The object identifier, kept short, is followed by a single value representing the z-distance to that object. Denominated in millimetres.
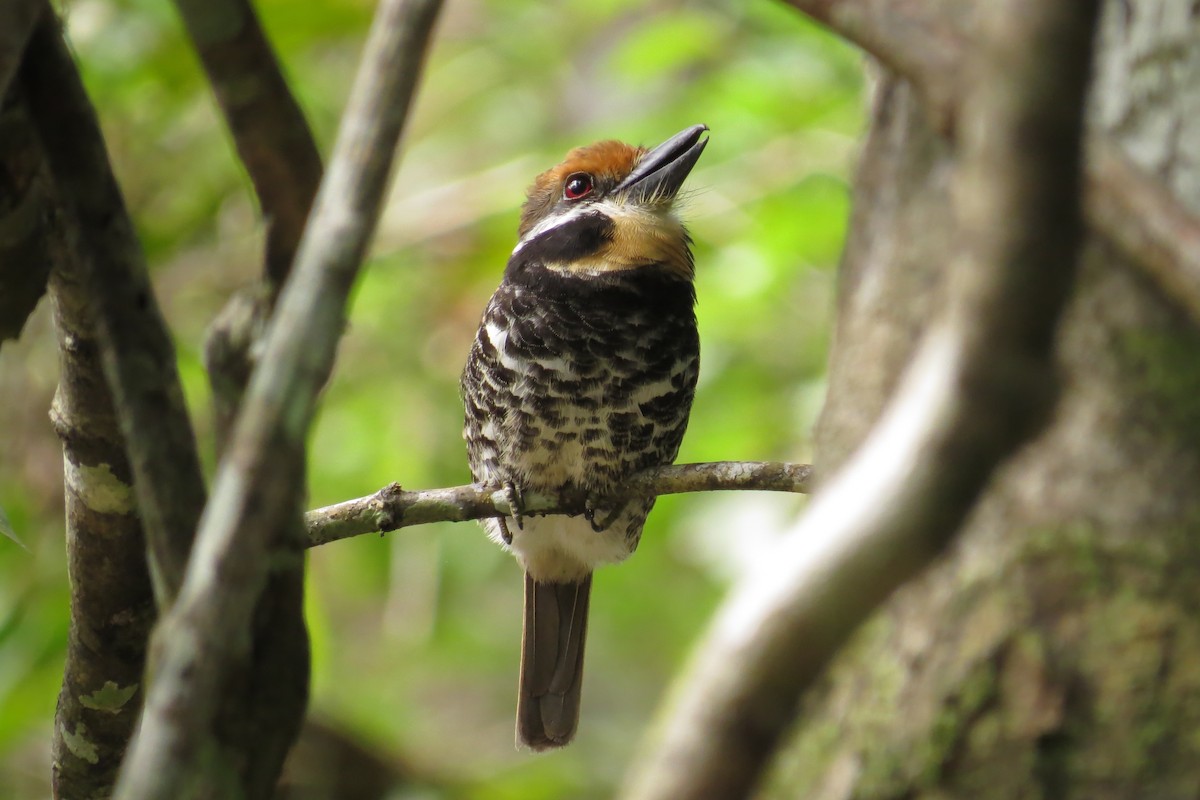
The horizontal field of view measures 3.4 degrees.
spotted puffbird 5266
